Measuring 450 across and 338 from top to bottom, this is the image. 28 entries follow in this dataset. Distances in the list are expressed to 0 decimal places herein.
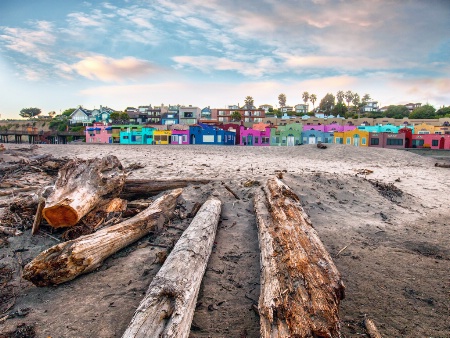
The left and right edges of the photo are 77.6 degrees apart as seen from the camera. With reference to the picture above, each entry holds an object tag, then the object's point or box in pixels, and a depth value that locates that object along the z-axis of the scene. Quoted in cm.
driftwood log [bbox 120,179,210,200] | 768
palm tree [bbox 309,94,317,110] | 10512
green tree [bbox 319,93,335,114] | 8459
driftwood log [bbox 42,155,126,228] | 501
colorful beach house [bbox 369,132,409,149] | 3419
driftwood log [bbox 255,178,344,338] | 259
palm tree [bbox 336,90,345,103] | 9794
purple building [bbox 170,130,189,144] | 3950
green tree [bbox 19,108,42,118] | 11462
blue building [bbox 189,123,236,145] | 3872
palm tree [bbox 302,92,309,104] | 10725
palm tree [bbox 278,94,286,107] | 10894
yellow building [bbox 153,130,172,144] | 3987
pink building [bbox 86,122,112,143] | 4253
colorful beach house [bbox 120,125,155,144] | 4034
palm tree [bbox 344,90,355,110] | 9719
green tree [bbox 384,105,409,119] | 7075
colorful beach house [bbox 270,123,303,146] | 3862
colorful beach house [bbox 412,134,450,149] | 3334
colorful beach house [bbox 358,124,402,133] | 3869
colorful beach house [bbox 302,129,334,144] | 3800
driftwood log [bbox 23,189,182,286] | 369
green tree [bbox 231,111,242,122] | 6962
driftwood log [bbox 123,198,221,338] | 250
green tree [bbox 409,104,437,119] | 6181
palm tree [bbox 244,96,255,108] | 9951
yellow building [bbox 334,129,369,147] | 3471
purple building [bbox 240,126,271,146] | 3953
